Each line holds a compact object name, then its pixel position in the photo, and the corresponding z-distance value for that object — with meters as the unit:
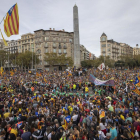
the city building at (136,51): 106.25
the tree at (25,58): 44.78
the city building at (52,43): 50.66
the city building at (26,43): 58.53
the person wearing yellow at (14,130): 5.15
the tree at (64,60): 46.25
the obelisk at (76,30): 34.44
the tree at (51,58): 45.65
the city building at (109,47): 72.36
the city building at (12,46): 72.32
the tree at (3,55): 49.06
